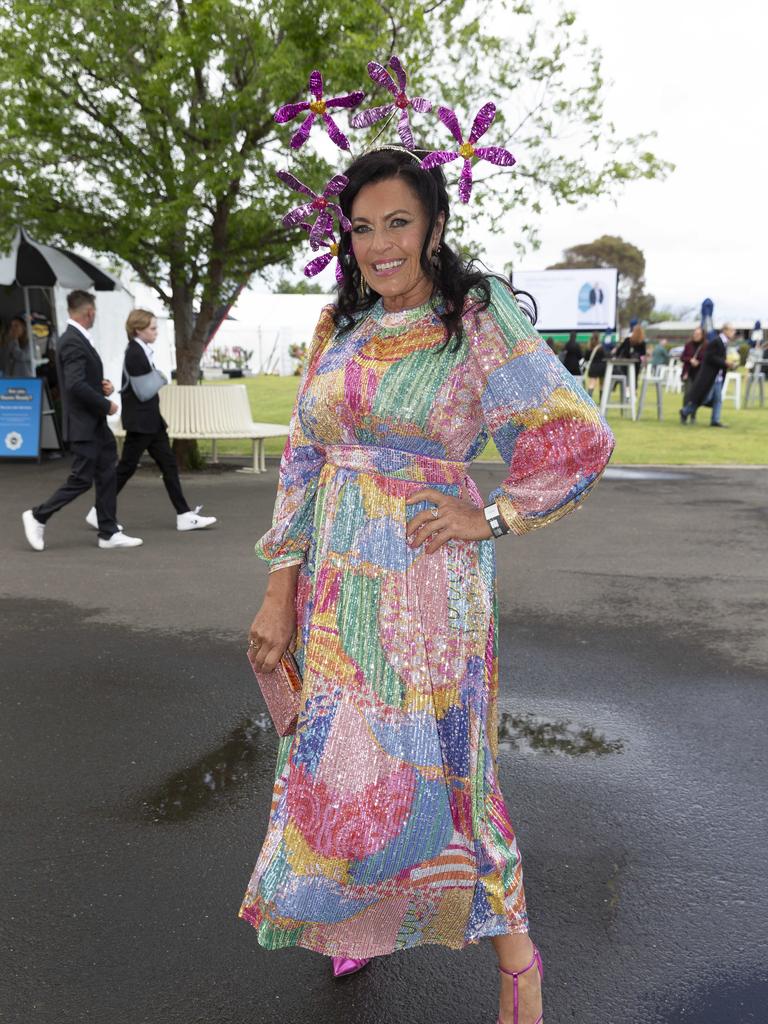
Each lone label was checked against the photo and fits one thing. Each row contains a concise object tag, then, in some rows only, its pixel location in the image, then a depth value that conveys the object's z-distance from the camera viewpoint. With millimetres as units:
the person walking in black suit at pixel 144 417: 8617
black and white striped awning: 12391
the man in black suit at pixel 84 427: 7945
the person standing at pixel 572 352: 22047
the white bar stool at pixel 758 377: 25984
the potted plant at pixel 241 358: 45062
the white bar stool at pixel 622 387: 19622
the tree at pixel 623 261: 84688
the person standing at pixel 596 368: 24844
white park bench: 12109
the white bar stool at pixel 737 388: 23211
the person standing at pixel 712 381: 18797
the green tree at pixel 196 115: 10336
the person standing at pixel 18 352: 14157
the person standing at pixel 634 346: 22828
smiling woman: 2078
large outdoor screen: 20078
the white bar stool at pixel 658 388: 21153
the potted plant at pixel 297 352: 45938
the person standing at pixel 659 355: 33031
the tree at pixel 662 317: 122375
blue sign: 13578
